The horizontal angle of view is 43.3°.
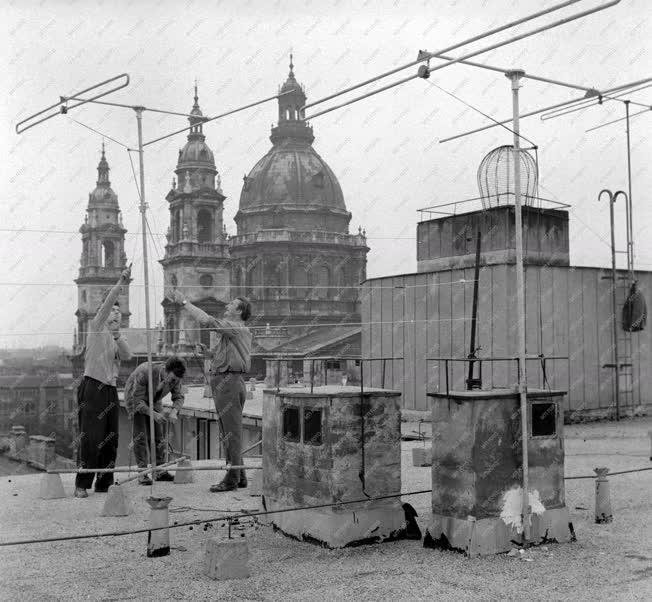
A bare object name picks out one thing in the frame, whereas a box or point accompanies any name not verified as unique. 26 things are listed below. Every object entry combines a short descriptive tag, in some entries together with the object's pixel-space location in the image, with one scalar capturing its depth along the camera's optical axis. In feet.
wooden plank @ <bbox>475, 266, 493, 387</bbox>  78.84
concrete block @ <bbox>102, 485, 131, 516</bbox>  34.45
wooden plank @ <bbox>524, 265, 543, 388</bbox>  78.18
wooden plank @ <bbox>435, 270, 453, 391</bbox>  82.76
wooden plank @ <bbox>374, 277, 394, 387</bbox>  89.66
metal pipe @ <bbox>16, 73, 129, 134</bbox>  35.22
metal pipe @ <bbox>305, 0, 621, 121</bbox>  24.44
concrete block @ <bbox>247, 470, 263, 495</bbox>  38.58
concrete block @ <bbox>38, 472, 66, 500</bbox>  38.42
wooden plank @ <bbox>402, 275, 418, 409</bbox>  86.48
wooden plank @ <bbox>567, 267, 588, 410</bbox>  81.30
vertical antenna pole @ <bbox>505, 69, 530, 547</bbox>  28.43
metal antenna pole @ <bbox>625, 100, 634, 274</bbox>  85.20
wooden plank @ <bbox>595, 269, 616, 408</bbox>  84.12
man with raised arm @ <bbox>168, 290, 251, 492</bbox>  36.40
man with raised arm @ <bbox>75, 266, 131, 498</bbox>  37.40
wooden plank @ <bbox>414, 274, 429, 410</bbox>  85.25
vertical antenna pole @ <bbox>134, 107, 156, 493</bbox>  35.70
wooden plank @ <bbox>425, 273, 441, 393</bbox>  84.02
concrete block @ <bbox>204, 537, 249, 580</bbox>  25.41
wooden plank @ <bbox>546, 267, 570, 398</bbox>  80.23
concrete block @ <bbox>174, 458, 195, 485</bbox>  42.63
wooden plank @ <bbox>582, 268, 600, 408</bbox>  82.69
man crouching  40.37
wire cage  80.33
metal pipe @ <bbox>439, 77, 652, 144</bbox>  33.73
